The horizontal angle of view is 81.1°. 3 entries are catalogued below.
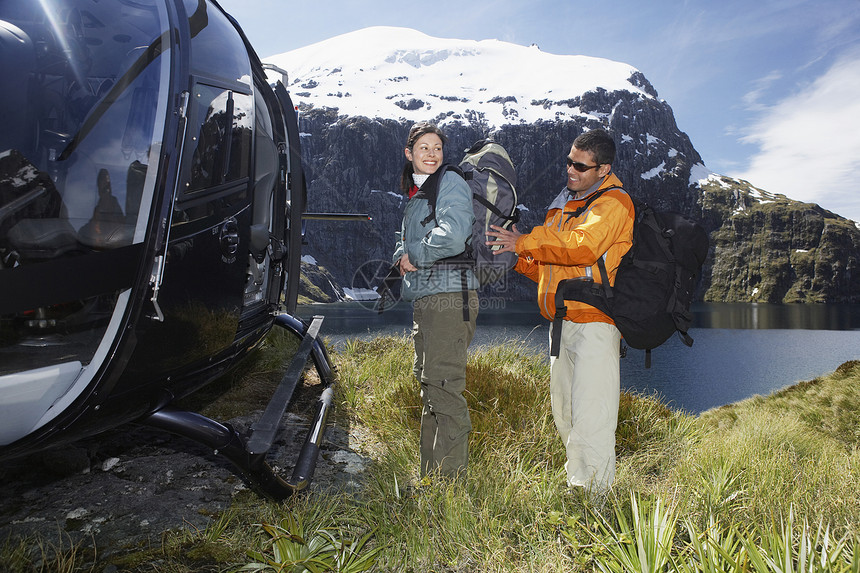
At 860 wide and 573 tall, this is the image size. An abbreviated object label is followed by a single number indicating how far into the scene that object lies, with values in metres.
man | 2.72
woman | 2.78
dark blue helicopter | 1.62
